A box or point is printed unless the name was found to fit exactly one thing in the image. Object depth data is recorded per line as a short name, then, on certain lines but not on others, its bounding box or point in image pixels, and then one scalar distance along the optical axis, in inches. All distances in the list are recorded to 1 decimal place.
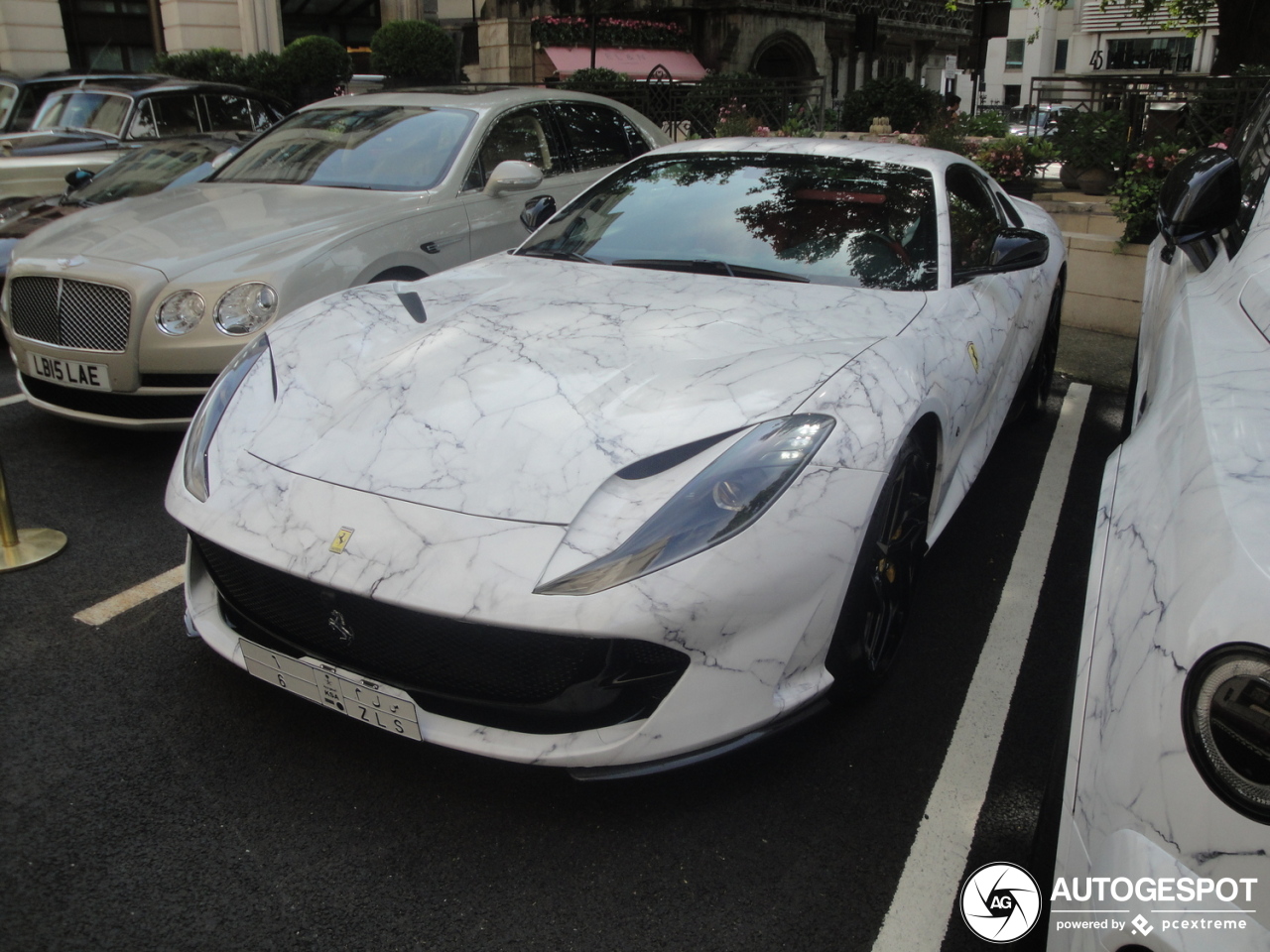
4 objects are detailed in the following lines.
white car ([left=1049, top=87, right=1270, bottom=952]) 44.4
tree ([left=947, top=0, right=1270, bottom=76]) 410.6
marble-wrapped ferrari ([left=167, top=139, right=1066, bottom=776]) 78.6
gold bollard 132.0
